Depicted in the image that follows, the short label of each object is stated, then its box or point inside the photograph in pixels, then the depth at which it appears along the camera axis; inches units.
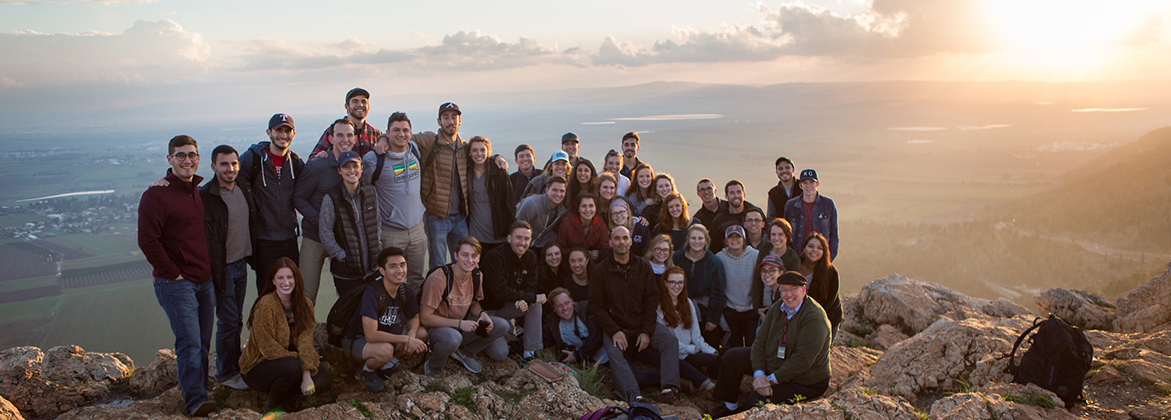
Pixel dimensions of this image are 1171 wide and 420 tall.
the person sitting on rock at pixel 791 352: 221.9
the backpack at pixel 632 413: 174.2
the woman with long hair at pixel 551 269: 269.3
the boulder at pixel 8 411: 181.1
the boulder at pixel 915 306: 396.8
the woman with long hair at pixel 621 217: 285.1
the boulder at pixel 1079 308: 363.6
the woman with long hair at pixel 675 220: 306.3
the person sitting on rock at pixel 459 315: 226.8
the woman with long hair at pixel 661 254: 273.4
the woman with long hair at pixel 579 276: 267.4
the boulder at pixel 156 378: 249.4
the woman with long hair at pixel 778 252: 275.9
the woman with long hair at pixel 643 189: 329.7
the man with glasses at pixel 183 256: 186.1
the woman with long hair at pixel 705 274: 284.0
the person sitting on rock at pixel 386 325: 211.6
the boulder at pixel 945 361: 249.0
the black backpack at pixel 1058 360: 199.3
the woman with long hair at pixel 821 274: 272.1
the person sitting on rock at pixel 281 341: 194.1
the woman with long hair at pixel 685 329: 266.1
